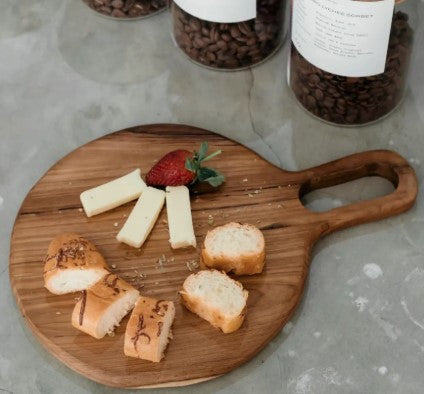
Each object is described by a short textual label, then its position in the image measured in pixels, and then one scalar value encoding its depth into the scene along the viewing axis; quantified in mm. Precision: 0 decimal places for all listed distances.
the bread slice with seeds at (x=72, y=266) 1136
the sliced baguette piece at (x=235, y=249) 1149
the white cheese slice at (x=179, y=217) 1200
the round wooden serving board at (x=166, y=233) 1111
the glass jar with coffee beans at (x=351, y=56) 1188
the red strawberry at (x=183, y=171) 1255
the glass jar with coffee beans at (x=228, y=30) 1313
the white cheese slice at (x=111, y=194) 1241
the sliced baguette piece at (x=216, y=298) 1103
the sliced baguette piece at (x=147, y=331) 1074
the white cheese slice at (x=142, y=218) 1205
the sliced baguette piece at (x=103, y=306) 1096
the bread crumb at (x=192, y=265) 1189
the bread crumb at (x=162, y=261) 1195
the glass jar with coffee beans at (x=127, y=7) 1534
